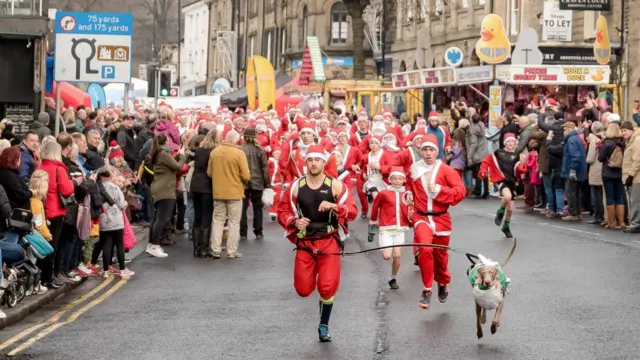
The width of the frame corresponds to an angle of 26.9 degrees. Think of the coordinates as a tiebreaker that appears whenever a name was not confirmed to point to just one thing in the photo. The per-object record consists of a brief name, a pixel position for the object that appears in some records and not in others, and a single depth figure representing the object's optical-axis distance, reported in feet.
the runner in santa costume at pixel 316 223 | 38.60
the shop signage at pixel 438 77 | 115.75
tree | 204.74
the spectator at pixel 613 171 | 75.00
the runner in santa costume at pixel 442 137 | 99.20
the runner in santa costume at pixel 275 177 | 82.79
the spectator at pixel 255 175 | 70.64
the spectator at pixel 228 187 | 62.13
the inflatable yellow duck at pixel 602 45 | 119.65
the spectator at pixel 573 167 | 79.41
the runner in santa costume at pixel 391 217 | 52.49
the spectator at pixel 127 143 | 79.05
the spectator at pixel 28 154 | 50.62
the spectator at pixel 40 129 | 63.67
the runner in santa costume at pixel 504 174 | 69.36
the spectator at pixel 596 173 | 77.66
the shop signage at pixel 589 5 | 124.36
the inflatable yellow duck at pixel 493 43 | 107.04
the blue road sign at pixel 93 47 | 69.92
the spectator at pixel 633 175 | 72.18
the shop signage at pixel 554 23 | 139.95
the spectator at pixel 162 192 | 62.80
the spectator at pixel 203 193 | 63.00
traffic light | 113.91
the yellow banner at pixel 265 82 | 155.84
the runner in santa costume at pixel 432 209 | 44.27
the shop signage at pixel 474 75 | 106.52
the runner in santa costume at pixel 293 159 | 70.95
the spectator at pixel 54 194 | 49.01
